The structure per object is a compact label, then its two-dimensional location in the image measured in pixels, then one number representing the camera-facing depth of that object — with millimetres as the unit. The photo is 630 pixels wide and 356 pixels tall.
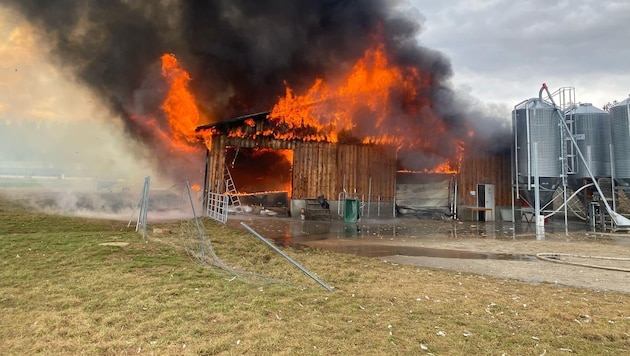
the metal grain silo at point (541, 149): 18125
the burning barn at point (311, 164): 20203
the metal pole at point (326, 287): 5589
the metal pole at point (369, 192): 21816
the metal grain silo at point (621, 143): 17266
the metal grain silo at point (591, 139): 18172
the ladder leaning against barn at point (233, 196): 20862
